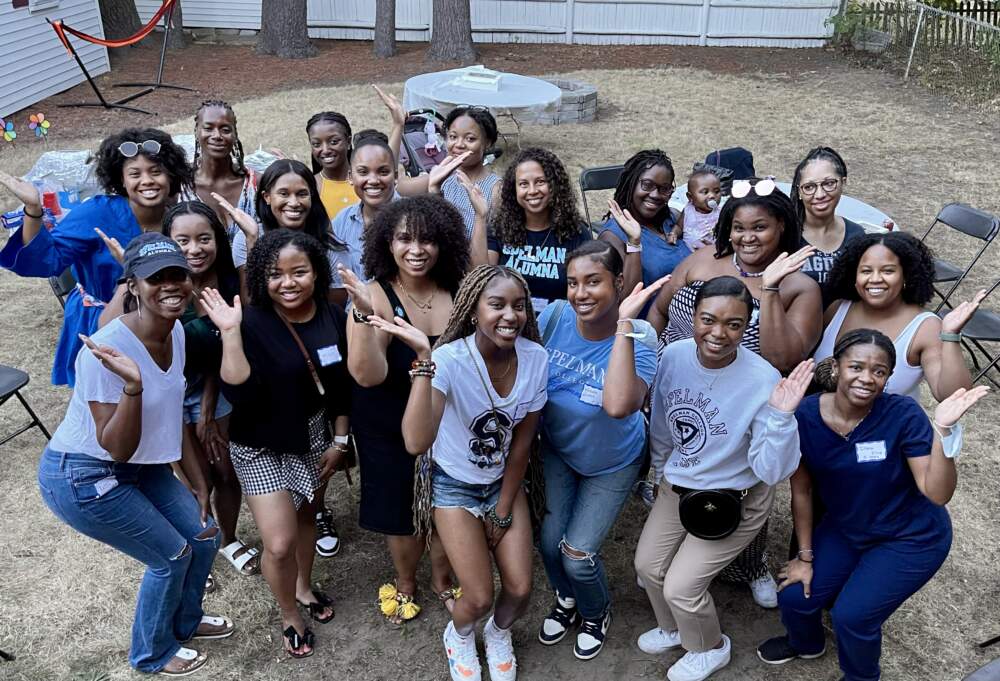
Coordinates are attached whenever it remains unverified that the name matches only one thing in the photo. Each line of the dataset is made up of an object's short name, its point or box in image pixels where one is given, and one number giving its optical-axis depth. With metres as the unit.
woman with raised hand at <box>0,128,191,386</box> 3.97
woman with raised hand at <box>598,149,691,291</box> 4.39
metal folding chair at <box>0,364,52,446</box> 4.68
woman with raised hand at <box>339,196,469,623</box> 3.49
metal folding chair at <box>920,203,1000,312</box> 6.01
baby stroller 7.82
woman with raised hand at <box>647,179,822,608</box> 3.54
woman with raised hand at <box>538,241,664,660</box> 3.33
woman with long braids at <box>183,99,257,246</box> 4.70
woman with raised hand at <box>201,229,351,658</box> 3.45
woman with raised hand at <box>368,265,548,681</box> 3.17
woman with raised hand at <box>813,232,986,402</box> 3.42
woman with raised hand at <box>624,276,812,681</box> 3.15
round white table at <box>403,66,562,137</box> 9.82
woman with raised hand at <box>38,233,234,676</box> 2.95
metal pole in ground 13.82
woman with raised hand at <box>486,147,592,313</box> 4.21
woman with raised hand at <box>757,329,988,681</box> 3.11
